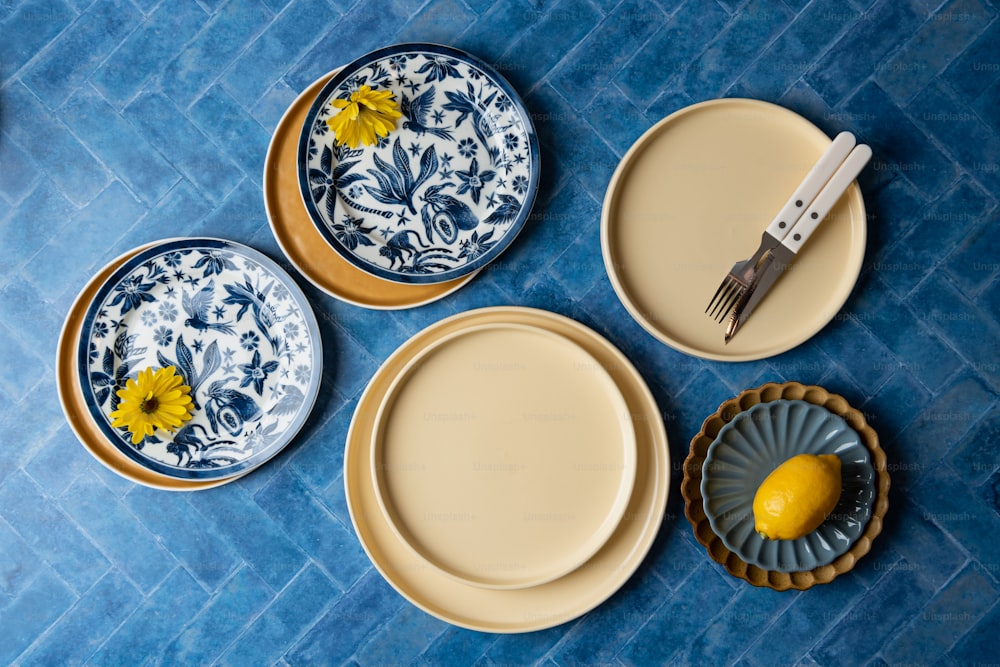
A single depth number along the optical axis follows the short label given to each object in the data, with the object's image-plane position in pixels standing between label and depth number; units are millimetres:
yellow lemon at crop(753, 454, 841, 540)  1054
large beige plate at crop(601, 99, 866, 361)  1164
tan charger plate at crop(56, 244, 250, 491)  1177
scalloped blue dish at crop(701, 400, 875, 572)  1137
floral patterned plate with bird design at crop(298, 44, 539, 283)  1152
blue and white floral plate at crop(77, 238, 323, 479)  1168
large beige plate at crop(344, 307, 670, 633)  1155
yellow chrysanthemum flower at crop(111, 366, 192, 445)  1141
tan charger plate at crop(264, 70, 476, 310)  1171
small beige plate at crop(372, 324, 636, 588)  1167
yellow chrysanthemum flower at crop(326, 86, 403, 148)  1126
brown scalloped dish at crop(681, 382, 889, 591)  1148
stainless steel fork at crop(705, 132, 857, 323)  1121
